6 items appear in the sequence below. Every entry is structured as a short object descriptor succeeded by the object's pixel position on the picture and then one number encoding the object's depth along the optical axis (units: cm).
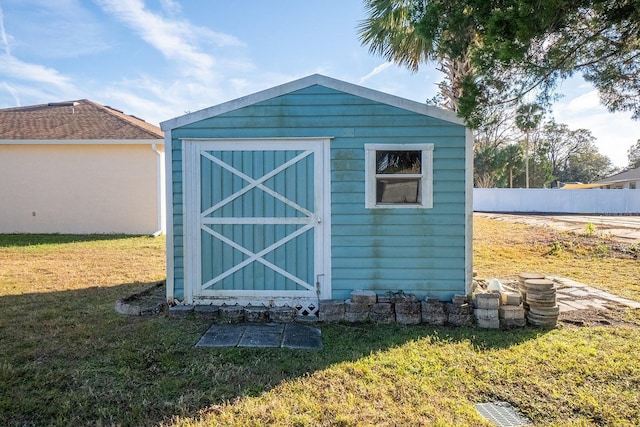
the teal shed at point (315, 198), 417
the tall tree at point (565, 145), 4181
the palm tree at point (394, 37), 740
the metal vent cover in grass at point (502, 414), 221
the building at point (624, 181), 2666
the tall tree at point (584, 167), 4369
